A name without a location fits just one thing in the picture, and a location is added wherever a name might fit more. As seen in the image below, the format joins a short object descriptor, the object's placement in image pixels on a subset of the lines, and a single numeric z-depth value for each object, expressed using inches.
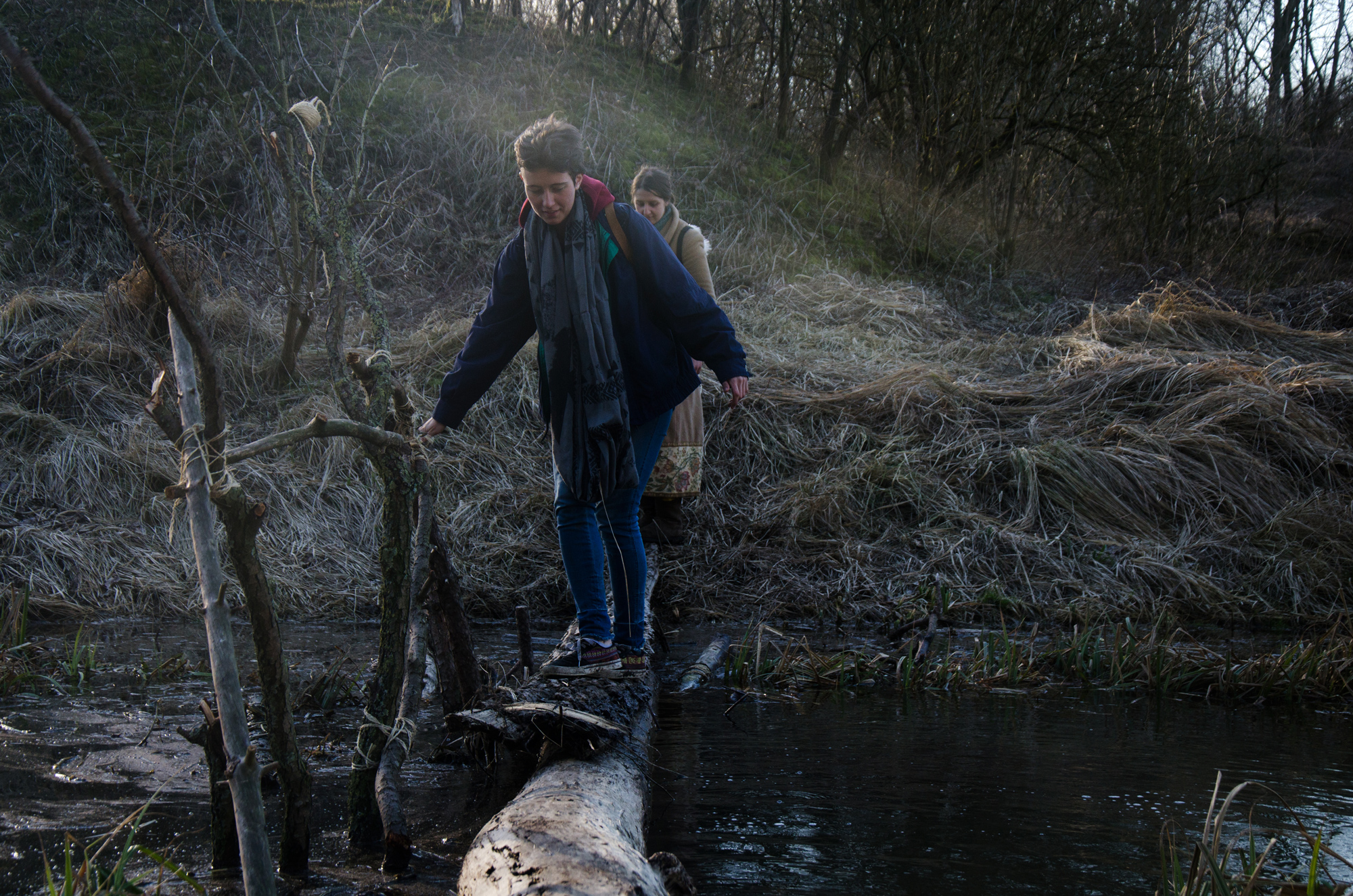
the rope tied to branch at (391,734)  87.5
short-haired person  114.1
